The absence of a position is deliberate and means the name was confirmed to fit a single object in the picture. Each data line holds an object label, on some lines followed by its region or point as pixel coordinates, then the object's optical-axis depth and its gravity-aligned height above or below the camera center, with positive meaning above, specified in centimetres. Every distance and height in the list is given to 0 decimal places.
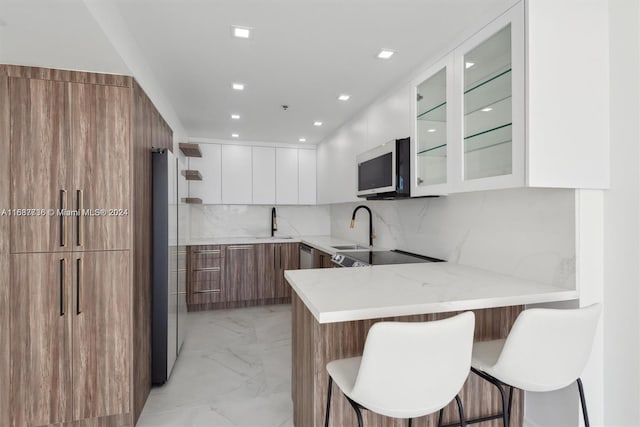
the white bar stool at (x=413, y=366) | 100 -50
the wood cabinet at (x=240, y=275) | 405 -81
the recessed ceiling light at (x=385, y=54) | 208 +106
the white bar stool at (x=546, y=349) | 117 -52
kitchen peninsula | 129 -39
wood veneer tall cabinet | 173 -19
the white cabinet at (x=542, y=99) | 139 +53
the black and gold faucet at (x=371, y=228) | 357 -17
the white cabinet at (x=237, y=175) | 451 +55
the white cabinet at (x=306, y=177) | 484 +55
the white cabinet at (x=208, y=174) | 438 +54
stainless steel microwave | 231 +33
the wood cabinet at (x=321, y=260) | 331 -52
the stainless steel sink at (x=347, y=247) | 351 -39
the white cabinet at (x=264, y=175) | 464 +56
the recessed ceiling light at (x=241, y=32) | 180 +105
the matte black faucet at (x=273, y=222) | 488 -14
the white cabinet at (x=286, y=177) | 474 +55
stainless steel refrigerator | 226 -36
